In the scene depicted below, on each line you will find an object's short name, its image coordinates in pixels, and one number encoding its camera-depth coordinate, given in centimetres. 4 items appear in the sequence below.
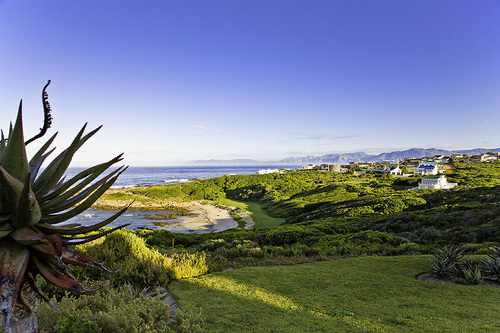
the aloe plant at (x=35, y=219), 172
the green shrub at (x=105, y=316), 261
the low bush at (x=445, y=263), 627
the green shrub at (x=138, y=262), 543
